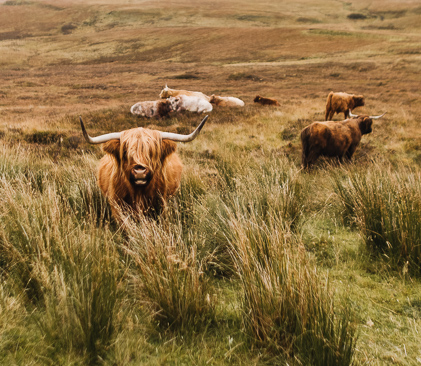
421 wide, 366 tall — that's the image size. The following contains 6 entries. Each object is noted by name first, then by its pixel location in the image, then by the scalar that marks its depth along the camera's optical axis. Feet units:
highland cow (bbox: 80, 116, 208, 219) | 10.52
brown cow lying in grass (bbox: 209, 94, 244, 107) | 57.21
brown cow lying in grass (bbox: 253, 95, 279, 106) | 57.47
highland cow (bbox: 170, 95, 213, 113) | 49.93
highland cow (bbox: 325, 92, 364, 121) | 45.98
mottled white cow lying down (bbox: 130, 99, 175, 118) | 46.98
